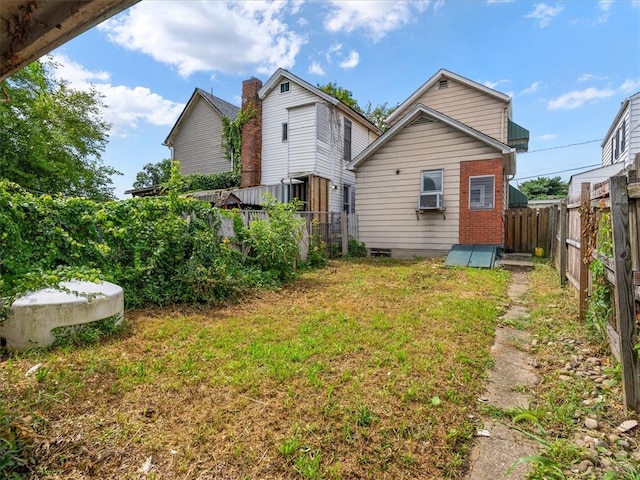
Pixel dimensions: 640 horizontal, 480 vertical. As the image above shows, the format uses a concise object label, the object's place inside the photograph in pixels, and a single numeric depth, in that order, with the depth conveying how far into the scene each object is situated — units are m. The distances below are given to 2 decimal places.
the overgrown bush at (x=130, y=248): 4.01
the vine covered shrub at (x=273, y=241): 7.00
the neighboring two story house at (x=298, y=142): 13.80
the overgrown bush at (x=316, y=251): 9.45
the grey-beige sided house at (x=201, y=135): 17.02
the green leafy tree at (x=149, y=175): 39.69
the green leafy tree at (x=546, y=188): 33.69
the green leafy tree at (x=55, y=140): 12.27
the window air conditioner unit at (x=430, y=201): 10.40
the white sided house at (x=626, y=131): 11.52
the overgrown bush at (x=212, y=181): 15.91
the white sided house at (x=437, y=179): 9.86
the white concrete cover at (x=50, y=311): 3.28
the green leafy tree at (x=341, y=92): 23.06
